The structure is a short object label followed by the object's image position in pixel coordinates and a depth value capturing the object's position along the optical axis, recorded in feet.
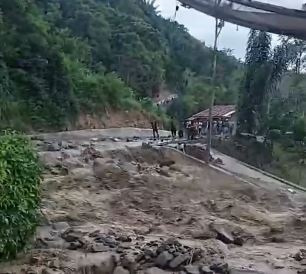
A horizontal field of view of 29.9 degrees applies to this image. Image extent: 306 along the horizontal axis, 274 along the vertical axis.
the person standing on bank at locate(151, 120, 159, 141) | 96.78
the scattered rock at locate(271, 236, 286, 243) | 39.32
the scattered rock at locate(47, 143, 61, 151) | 67.96
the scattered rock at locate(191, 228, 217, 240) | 37.63
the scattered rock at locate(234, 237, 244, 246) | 36.94
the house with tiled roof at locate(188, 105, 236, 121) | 113.29
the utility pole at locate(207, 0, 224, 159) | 54.65
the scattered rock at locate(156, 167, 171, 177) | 60.23
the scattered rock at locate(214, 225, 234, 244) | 36.93
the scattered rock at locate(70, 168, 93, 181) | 55.52
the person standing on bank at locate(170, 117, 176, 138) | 96.44
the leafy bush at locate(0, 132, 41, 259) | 23.79
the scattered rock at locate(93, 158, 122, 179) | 57.00
